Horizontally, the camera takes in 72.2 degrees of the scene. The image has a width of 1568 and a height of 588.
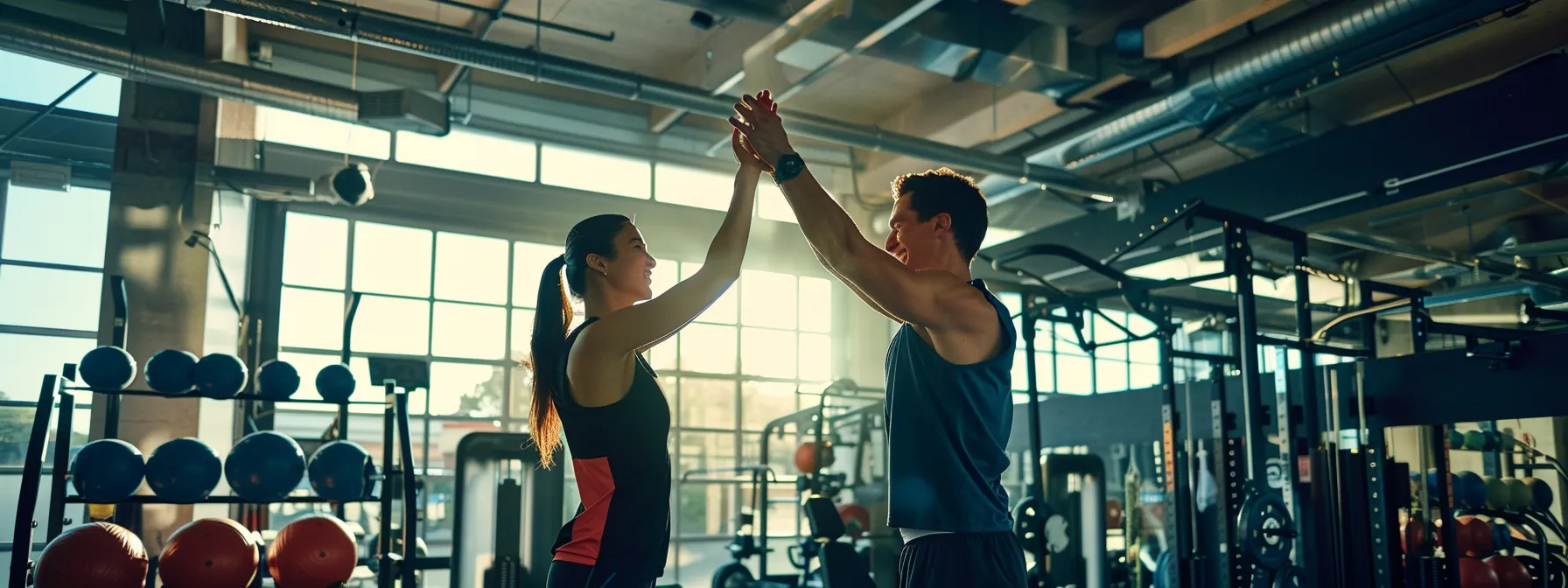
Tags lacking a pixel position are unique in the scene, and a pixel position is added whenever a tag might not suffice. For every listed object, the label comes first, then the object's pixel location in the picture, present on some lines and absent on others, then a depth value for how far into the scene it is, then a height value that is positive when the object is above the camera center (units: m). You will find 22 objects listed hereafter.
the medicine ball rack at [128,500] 4.73 -0.20
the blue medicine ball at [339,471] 5.43 -0.20
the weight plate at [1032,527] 6.05 -0.51
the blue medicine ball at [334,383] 5.82 +0.26
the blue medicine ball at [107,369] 5.21 +0.30
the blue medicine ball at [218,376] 5.38 +0.27
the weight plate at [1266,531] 5.14 -0.45
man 1.95 +0.07
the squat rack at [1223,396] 5.29 +0.21
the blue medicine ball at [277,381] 5.58 +0.27
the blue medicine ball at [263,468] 5.22 -0.18
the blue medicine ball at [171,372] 5.29 +0.29
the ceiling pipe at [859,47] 6.02 +2.32
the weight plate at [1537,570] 7.92 -0.99
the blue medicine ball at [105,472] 4.94 -0.19
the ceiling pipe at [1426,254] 8.16 +1.51
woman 1.88 +0.02
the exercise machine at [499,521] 5.03 -0.41
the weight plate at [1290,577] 5.20 -0.68
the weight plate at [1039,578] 5.92 -0.79
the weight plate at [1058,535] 6.25 -0.58
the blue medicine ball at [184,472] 5.09 -0.19
